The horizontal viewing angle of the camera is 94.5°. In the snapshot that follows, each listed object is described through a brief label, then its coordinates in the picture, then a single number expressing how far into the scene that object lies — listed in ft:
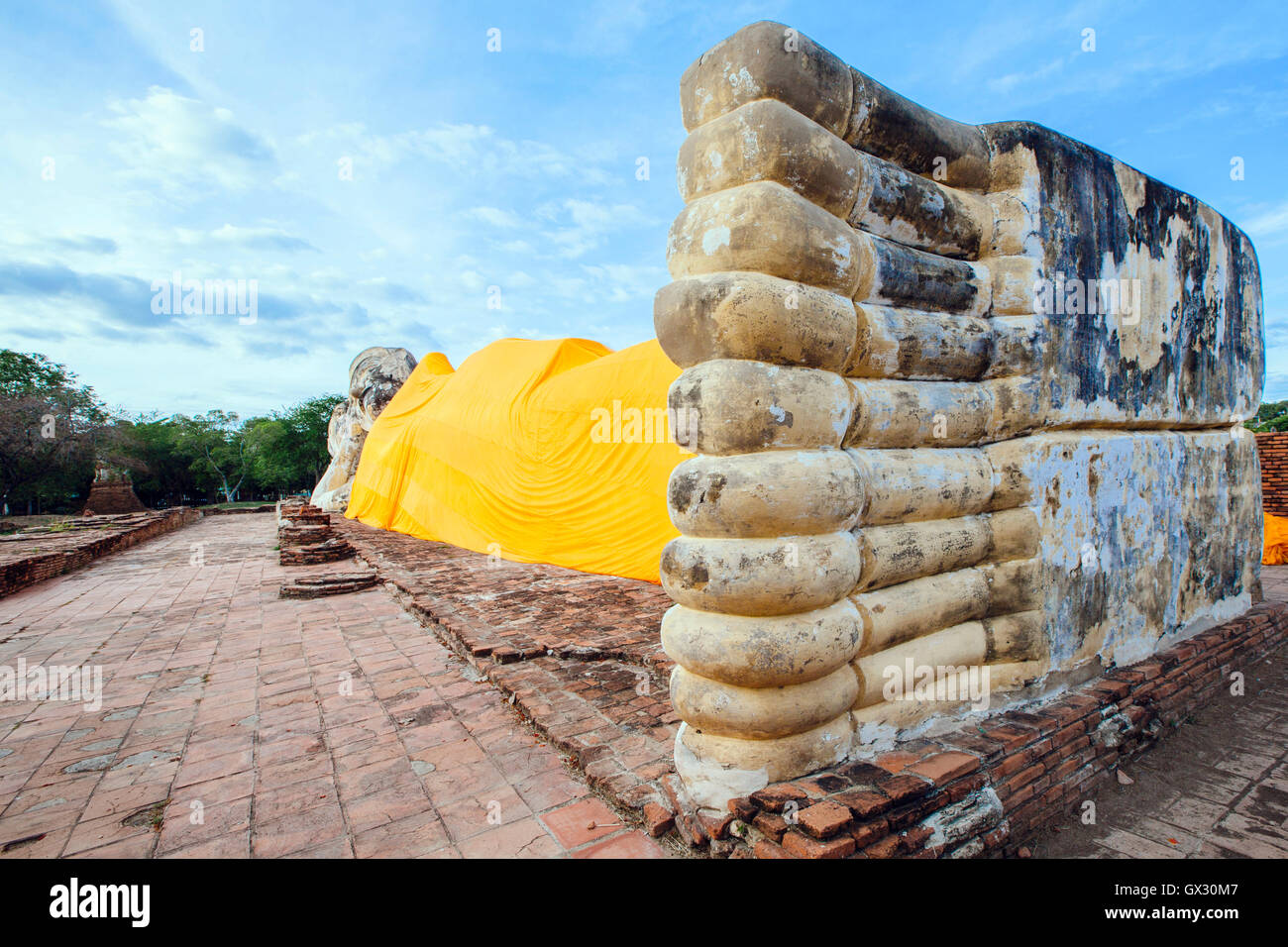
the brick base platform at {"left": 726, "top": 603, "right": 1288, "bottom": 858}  5.68
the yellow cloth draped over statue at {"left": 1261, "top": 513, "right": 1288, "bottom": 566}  23.57
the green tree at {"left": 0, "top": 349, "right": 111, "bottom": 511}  62.80
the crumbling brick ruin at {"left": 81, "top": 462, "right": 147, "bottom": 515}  59.82
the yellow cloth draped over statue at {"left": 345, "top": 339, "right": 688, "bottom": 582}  22.11
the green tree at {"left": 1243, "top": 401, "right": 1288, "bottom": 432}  79.51
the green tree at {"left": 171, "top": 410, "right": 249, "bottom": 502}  102.17
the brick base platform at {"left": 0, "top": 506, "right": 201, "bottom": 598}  25.12
